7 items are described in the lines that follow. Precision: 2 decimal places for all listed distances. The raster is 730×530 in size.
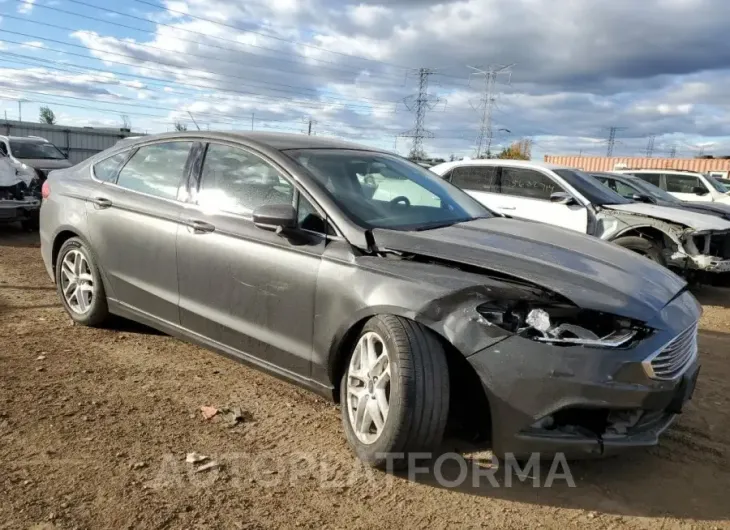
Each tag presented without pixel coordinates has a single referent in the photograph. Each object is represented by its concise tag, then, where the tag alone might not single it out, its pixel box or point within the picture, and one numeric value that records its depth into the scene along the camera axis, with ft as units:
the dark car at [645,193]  27.84
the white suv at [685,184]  47.32
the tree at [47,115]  226.48
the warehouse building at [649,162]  112.78
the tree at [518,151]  206.30
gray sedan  8.91
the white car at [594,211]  24.53
